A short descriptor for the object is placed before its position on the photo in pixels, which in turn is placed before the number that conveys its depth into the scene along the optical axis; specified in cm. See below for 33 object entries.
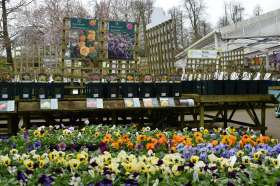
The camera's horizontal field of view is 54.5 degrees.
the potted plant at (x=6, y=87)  316
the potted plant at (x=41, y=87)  330
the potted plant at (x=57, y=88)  337
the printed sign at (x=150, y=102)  354
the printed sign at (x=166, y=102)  362
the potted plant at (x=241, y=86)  403
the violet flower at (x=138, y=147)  198
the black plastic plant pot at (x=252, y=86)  411
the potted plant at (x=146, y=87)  359
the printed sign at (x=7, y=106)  310
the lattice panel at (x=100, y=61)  436
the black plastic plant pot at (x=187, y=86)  457
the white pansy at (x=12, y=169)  147
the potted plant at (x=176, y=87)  372
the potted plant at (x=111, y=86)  351
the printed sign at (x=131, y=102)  350
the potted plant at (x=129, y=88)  356
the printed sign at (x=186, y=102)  375
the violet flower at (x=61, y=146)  193
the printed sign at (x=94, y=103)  337
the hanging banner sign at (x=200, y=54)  1051
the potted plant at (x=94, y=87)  344
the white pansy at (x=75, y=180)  129
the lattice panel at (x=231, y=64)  1025
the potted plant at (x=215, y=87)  388
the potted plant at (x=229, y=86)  395
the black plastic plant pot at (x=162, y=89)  367
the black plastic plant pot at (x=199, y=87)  415
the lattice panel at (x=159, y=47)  496
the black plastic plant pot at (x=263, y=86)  419
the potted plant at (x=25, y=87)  323
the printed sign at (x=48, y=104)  324
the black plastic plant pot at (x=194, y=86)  445
